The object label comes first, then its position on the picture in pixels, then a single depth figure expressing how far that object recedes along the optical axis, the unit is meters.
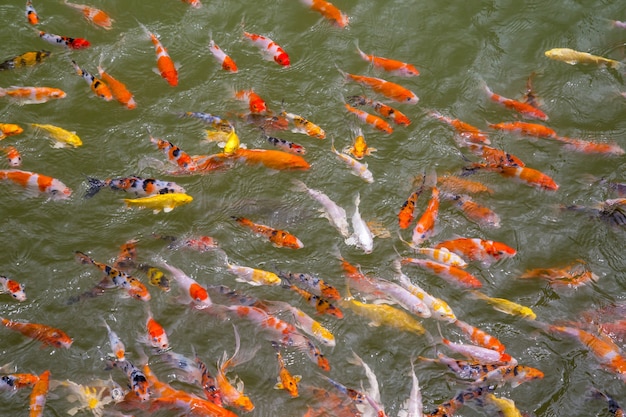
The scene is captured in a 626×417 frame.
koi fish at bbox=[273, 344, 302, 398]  5.67
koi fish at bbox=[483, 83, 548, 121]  7.55
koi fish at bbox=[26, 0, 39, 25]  7.73
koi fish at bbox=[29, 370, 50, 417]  5.48
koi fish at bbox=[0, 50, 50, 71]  7.36
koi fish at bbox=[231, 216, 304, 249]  6.40
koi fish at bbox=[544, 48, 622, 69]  8.10
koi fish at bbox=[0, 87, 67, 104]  7.13
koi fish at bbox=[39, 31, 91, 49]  7.55
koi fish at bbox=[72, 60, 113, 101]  7.13
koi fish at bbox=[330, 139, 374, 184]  7.00
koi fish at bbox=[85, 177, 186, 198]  6.45
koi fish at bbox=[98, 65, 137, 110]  7.27
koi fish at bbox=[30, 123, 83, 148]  6.96
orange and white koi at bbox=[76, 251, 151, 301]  6.10
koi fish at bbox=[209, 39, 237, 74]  7.61
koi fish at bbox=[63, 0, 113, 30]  7.98
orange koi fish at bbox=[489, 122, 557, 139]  7.30
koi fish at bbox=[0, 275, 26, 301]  6.14
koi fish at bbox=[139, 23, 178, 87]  7.38
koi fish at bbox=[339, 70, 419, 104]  7.41
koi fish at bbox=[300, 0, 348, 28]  8.18
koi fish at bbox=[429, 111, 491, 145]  7.25
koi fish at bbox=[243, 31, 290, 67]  7.68
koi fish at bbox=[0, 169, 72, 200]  6.56
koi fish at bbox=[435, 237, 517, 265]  6.41
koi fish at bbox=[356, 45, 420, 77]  7.65
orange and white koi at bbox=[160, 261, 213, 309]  6.05
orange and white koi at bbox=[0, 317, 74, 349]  5.90
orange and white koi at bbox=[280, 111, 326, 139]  7.08
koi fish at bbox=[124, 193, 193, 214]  6.39
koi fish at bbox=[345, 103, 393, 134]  7.21
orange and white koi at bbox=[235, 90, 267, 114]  7.11
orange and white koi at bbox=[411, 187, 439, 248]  6.54
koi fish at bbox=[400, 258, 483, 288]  6.27
